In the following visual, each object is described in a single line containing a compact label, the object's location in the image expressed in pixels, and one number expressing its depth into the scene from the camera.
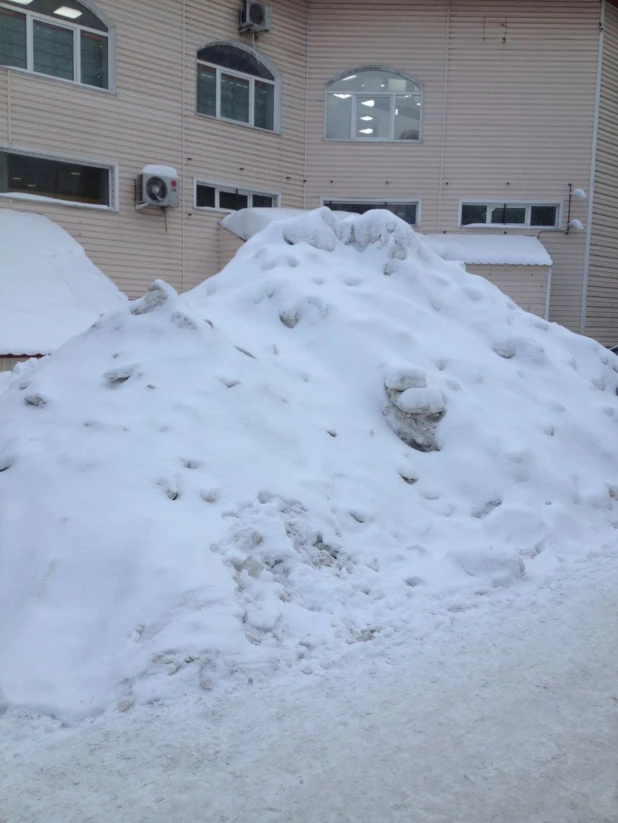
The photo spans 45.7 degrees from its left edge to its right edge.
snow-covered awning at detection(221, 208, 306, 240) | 13.66
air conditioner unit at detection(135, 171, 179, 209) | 13.19
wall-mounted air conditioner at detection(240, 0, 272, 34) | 14.60
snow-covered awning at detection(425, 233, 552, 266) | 14.86
